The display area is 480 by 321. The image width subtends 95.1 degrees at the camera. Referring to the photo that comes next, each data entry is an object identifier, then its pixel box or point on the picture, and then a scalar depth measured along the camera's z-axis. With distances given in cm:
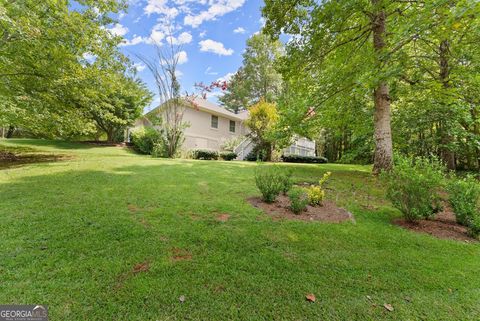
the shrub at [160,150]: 1274
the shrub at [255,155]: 1548
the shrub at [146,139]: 1455
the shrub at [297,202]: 417
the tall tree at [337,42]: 519
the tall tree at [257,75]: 2882
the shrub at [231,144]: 1638
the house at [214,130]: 1772
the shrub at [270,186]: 458
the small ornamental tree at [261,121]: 1463
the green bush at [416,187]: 386
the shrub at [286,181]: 471
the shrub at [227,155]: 1463
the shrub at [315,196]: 461
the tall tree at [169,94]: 1189
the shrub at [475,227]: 369
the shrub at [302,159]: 1641
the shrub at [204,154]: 1395
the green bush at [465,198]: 387
